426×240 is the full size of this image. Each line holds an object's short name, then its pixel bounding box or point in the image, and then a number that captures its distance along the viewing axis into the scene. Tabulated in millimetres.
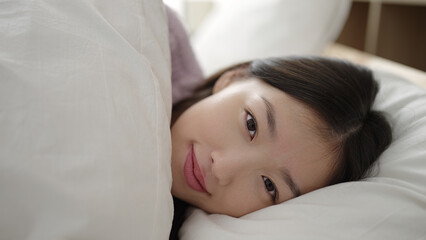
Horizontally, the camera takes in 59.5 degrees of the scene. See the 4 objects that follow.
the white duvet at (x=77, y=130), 432
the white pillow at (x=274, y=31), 1417
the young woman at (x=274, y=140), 671
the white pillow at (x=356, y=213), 552
